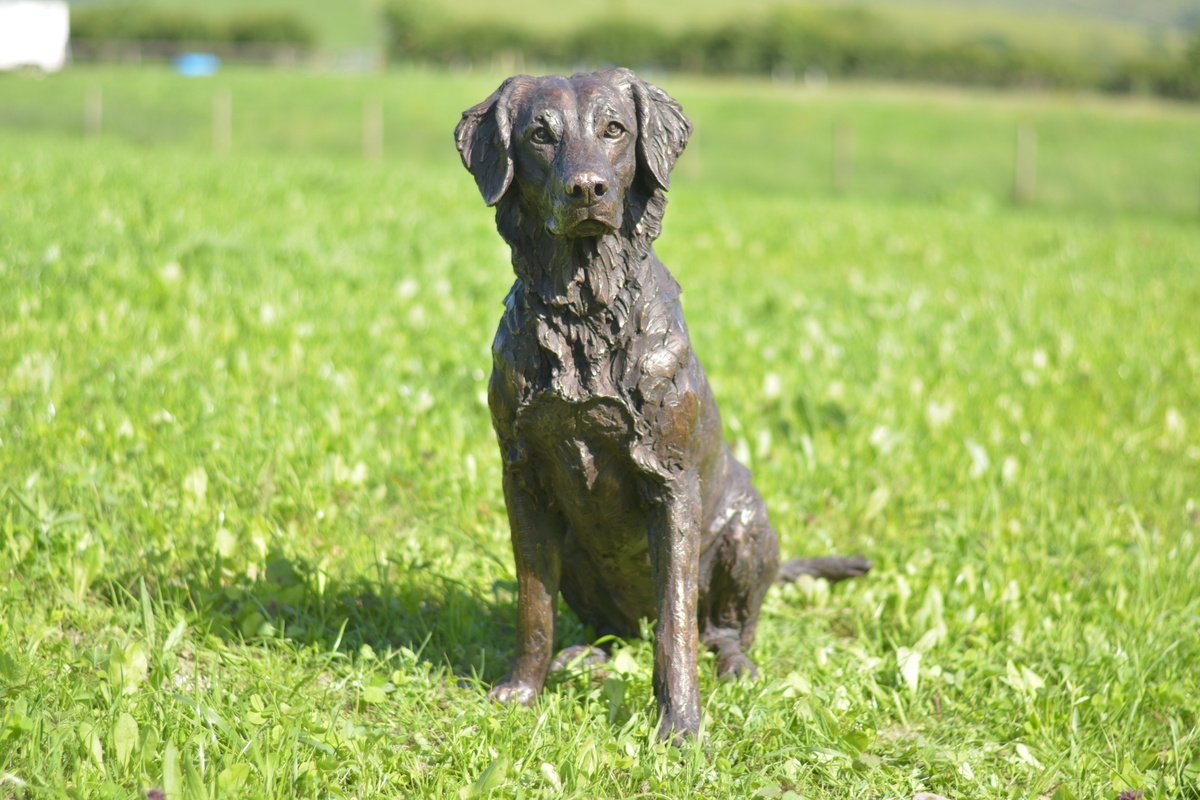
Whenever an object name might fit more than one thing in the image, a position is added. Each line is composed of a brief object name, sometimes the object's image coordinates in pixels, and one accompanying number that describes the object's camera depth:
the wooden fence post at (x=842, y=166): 25.09
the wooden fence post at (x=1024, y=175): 23.38
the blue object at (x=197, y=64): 46.01
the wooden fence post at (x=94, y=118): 26.94
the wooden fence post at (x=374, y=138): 26.59
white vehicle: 34.62
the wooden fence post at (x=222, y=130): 25.20
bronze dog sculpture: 3.03
